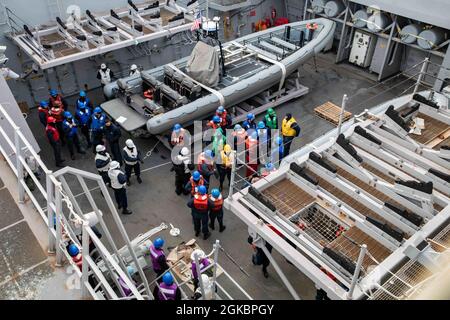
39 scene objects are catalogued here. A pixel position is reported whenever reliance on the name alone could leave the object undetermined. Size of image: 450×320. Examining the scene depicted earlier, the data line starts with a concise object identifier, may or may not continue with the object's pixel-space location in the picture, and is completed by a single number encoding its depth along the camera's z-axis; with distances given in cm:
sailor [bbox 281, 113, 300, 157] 877
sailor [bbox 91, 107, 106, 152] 894
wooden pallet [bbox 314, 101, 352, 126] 1088
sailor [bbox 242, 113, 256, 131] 903
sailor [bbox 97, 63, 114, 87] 1091
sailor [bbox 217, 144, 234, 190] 816
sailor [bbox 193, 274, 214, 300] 561
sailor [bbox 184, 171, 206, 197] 737
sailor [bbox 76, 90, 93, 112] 948
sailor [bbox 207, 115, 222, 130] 906
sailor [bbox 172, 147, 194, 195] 811
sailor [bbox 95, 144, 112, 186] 786
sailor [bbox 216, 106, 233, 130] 930
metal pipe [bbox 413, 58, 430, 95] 680
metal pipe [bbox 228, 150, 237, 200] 534
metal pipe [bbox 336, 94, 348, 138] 630
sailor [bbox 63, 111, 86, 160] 913
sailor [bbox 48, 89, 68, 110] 930
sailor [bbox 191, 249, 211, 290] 586
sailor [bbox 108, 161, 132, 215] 761
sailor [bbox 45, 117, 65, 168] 881
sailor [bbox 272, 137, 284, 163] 853
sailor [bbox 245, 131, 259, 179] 846
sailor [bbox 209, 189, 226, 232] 716
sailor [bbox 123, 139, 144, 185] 823
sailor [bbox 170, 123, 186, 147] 880
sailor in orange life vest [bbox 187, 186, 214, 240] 700
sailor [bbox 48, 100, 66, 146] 912
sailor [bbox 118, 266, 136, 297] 637
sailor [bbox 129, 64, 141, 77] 1088
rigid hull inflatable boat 960
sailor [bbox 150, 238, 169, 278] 627
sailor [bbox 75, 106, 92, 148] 946
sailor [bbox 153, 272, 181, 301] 558
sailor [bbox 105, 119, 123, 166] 890
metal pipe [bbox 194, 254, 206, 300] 459
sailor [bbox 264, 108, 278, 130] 918
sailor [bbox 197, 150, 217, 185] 798
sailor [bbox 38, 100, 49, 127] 912
